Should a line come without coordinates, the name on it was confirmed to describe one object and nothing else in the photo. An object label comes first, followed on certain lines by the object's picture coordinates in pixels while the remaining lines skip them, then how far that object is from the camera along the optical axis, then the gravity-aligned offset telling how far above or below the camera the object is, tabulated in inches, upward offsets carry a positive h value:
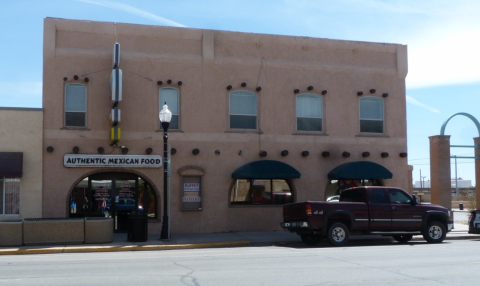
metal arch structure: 1003.9 +111.6
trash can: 703.7 -54.1
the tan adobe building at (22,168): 767.1 +23.5
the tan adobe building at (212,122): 796.6 +95.1
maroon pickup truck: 675.4 -43.4
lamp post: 722.2 +38.1
